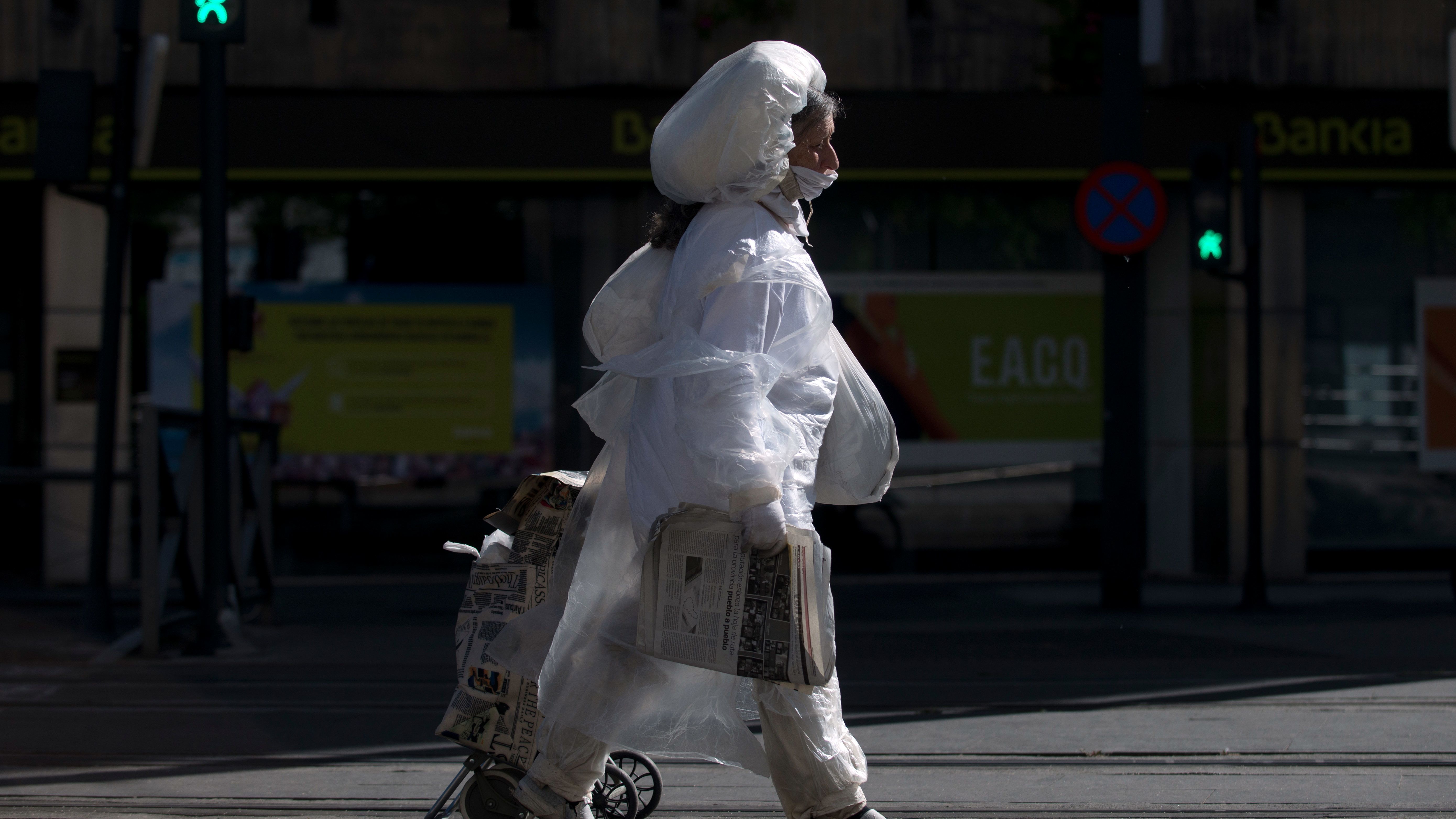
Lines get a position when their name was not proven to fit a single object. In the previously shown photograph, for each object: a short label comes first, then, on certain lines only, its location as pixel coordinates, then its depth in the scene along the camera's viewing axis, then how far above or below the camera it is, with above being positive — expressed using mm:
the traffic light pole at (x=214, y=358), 13492 +541
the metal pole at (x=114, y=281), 14805 +1011
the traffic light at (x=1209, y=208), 17078 +1650
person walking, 5520 +74
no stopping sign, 16859 +1633
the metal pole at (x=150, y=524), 12617 -257
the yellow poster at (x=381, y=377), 20406 +689
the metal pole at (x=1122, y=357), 17266 +738
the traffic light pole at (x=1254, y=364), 17250 +714
